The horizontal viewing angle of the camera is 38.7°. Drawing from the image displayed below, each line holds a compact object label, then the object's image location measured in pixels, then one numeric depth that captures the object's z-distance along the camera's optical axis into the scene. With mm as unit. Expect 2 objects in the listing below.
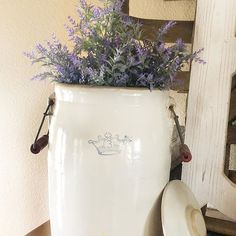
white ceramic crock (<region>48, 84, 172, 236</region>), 410
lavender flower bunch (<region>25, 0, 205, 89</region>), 415
